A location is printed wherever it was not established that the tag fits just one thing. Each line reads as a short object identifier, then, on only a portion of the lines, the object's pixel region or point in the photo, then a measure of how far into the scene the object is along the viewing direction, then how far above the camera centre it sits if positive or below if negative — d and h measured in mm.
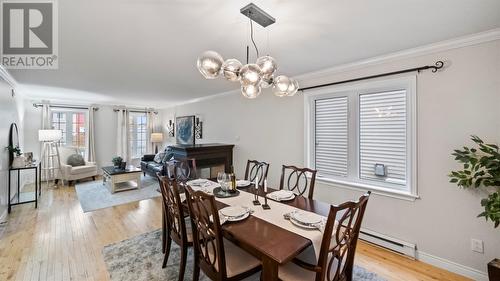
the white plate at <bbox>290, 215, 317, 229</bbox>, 1521 -621
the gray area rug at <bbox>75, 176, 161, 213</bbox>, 4031 -1186
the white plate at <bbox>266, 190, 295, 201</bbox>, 2120 -574
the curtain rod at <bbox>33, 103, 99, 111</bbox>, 5577 +963
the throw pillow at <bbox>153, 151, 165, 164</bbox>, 5958 -494
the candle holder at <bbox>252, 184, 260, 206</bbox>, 2017 -583
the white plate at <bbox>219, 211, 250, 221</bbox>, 1610 -605
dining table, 1240 -649
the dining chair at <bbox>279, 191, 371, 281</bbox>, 1251 -749
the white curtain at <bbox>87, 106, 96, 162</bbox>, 6328 +15
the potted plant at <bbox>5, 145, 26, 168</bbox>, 3674 -312
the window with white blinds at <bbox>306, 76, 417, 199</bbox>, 2490 +55
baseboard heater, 2393 -1237
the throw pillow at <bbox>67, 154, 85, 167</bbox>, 5593 -535
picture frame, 6191 +312
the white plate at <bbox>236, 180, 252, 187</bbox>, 2641 -549
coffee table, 4758 -873
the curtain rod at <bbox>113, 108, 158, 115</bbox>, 7166 +1007
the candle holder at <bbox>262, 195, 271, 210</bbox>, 1892 -601
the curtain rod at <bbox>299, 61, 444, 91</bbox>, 2228 +783
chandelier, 1554 +550
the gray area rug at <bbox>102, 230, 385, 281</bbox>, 2061 -1305
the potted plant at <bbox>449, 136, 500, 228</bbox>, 1727 -300
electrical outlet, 2020 -1022
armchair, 5289 -743
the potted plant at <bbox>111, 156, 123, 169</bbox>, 5227 -520
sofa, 5518 -645
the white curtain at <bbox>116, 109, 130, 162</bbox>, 6879 +160
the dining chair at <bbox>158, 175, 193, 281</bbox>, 1835 -760
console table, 3579 -978
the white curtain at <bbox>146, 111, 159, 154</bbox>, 7508 +426
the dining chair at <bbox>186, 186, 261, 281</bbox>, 1440 -863
